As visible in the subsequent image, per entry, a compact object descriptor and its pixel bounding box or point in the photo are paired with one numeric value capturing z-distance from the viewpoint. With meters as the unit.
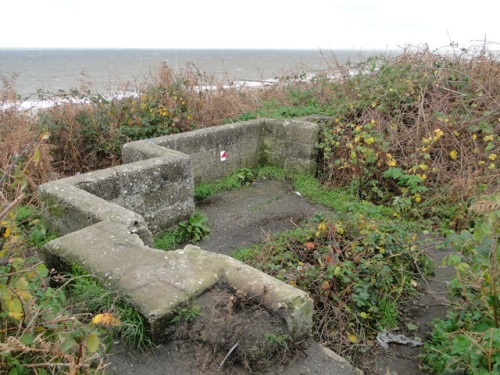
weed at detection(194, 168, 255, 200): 6.12
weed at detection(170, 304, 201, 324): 2.51
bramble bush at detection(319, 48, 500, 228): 5.42
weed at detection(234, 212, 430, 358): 3.43
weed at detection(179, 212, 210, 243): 5.01
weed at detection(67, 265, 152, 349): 2.45
